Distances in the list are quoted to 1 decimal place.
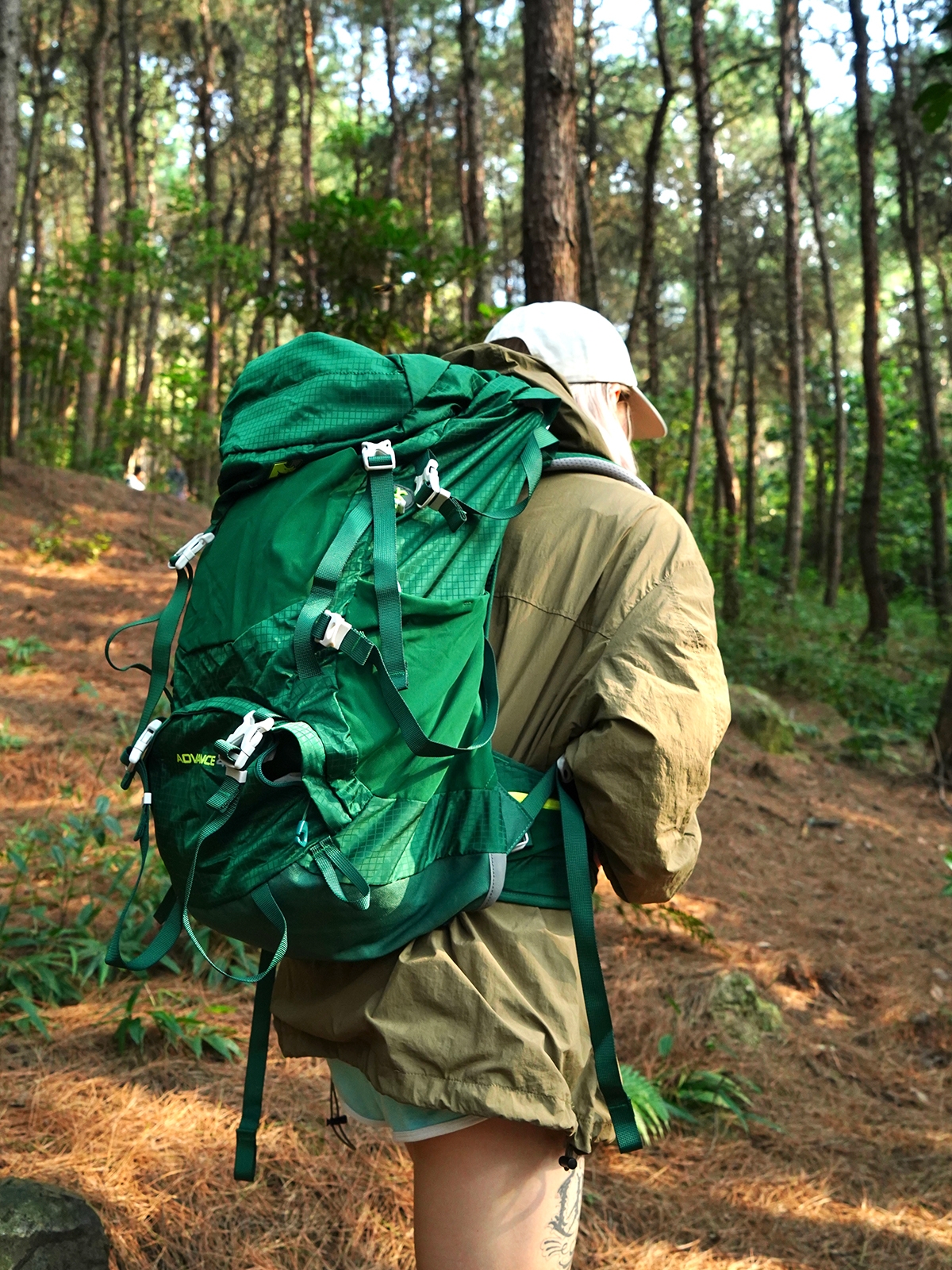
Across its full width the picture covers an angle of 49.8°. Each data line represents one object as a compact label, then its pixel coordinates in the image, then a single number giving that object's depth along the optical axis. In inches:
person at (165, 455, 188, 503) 750.9
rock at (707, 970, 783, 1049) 163.2
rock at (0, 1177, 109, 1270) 85.9
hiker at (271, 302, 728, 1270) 55.9
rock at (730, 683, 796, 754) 360.8
